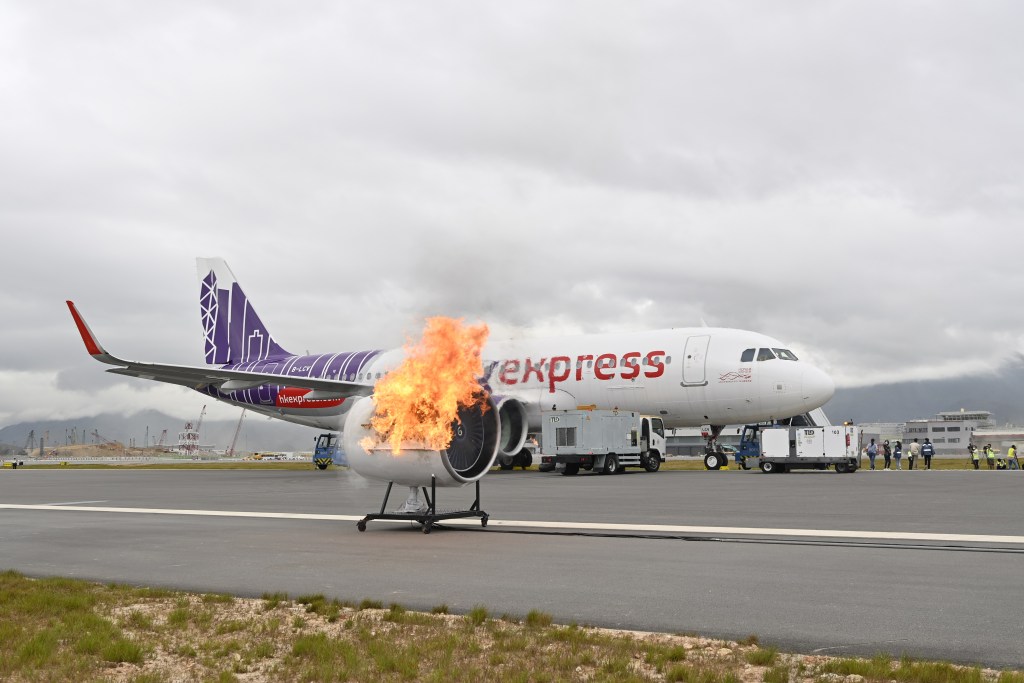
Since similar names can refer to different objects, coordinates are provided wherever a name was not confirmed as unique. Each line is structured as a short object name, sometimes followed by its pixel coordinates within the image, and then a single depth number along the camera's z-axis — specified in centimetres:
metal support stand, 1409
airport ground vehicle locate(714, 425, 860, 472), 3566
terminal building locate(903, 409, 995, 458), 19278
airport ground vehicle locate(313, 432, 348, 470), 4995
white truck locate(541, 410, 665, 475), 3500
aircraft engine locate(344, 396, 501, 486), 1390
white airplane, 3481
